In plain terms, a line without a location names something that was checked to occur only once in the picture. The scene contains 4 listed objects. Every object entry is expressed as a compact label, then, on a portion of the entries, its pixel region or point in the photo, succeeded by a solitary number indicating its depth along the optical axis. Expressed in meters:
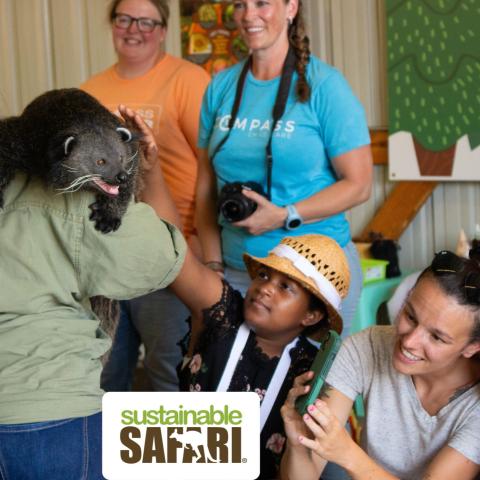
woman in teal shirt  2.23
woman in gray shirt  1.58
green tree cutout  3.36
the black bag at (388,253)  3.45
